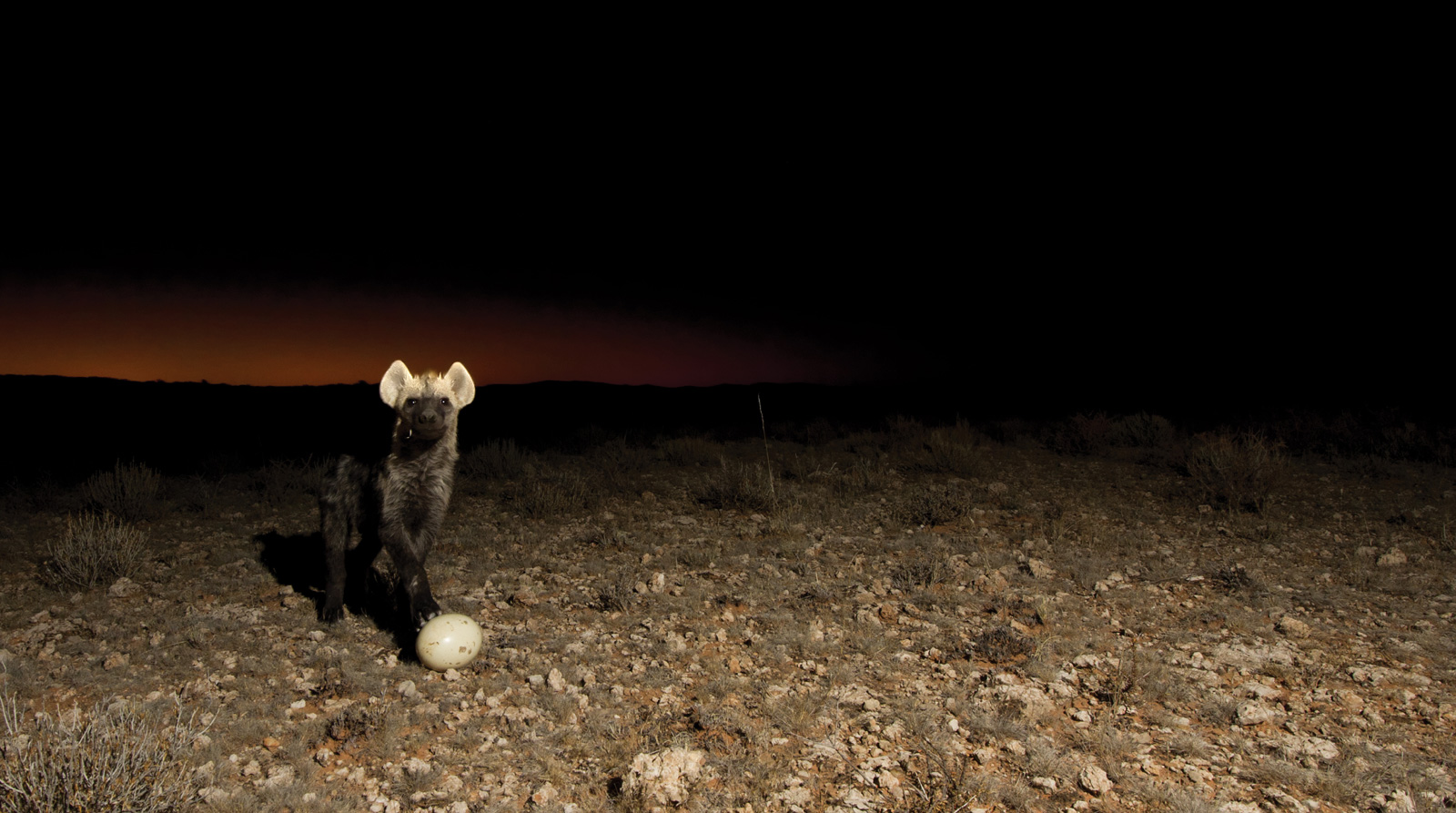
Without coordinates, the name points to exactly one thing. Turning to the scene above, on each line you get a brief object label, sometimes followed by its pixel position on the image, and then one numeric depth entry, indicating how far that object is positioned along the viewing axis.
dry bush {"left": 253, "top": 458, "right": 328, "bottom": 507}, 8.91
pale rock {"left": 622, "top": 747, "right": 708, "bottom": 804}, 3.03
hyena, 4.57
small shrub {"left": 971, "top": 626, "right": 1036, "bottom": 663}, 4.43
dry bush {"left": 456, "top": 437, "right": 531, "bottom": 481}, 10.61
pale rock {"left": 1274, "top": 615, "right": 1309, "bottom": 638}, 4.80
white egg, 4.10
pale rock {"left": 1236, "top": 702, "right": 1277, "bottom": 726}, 3.68
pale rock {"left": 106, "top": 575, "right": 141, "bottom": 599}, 5.46
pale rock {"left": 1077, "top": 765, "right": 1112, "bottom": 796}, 3.10
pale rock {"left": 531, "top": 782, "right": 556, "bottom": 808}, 3.02
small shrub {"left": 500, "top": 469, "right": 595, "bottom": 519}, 8.35
